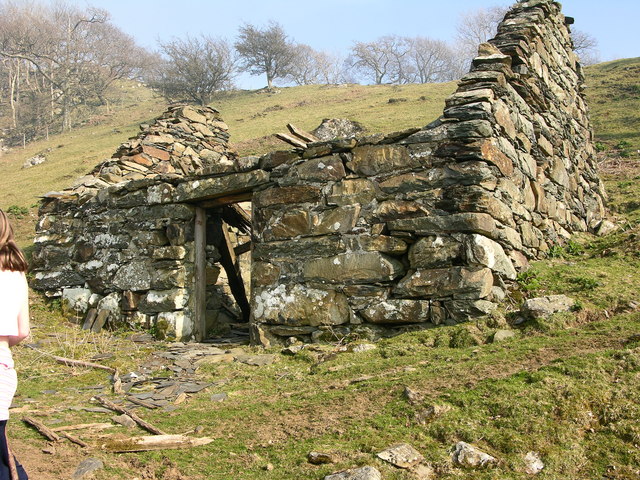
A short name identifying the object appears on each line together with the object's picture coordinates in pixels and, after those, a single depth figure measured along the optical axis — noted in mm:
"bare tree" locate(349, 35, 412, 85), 51344
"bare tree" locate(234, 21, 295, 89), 44125
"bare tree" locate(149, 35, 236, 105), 36688
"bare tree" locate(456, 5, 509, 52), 48188
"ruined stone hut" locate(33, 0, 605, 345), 5484
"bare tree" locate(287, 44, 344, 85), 46628
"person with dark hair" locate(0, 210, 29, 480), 2291
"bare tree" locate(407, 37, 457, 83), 51328
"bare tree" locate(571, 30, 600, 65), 43609
